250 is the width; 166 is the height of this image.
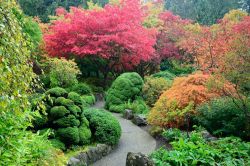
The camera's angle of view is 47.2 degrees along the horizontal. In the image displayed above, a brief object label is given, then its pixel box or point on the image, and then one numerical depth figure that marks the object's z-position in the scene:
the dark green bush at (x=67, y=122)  8.62
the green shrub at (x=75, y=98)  9.35
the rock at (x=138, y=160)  6.99
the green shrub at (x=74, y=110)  8.97
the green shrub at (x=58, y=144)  8.13
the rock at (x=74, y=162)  7.44
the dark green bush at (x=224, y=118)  9.29
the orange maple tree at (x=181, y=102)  10.65
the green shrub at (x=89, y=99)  14.93
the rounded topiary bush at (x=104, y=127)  9.63
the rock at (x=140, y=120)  12.47
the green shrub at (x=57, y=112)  8.60
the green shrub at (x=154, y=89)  15.70
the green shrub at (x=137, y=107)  14.07
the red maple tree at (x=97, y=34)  16.38
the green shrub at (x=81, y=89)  15.45
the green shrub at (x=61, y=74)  14.22
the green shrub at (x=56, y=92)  9.01
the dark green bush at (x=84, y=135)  8.96
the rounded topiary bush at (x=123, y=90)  15.34
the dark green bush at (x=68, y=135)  8.53
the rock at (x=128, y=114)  13.50
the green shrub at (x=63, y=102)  8.89
